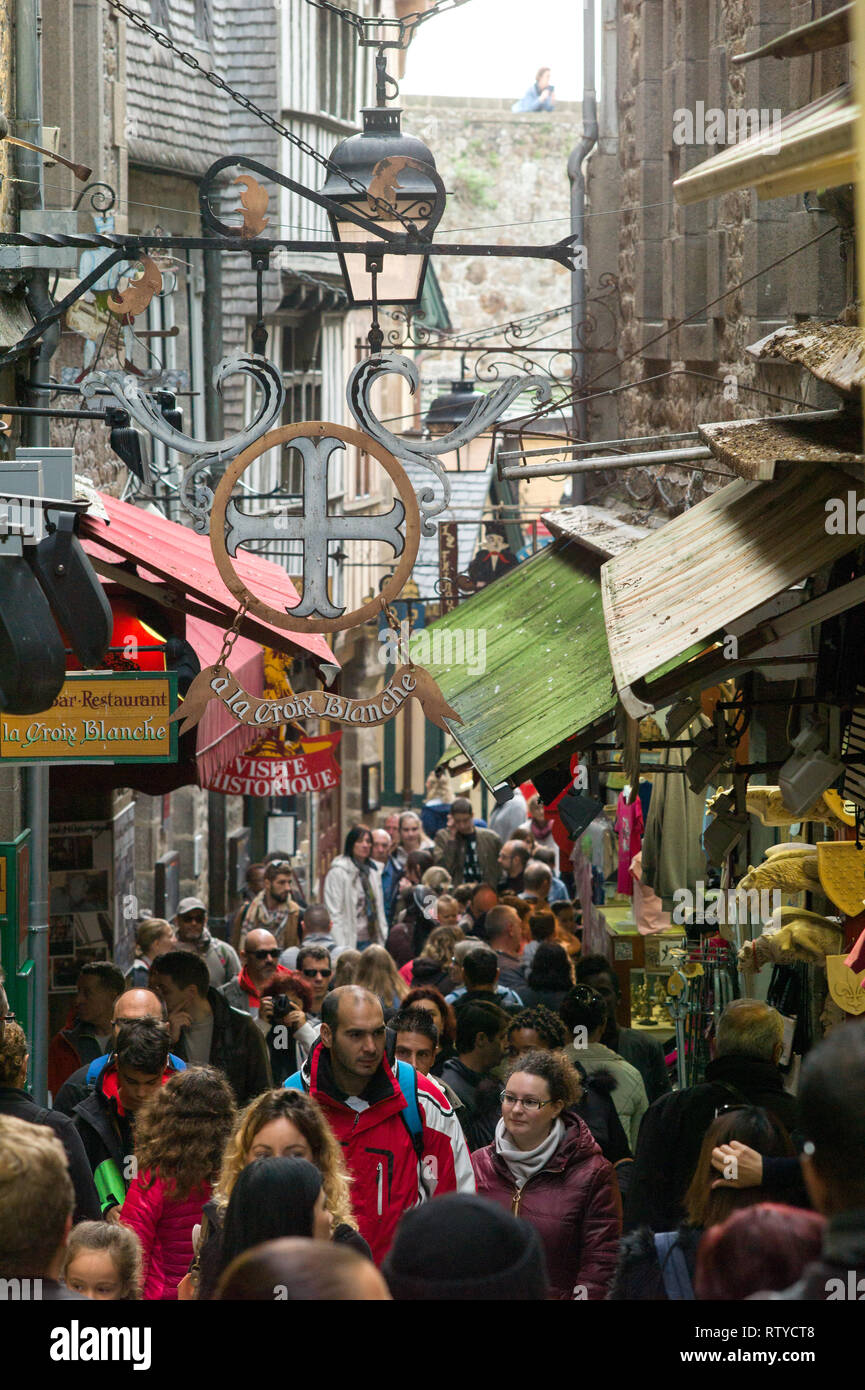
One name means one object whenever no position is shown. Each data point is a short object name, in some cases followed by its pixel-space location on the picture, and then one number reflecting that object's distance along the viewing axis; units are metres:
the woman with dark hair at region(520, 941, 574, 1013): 20.50
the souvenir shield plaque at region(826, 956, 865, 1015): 14.04
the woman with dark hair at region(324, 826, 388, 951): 33.16
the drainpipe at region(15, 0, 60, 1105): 19.73
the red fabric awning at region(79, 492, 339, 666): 18.62
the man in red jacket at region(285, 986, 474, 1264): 13.01
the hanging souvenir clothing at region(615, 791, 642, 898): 27.48
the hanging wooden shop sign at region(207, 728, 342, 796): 23.44
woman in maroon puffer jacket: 12.53
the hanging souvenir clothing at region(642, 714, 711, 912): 24.11
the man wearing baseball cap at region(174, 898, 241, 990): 24.92
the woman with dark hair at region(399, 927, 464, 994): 21.67
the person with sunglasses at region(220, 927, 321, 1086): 19.72
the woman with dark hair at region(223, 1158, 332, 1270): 8.84
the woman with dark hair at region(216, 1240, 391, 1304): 5.89
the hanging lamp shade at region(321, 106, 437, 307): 17.37
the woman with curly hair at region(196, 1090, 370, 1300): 10.65
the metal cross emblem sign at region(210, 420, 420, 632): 14.63
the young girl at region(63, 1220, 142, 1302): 10.18
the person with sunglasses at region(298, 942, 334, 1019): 22.41
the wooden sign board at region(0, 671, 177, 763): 16.14
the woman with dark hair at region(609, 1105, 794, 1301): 10.05
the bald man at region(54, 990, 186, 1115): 14.66
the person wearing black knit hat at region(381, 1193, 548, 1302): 6.35
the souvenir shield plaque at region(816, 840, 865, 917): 15.27
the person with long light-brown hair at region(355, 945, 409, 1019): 20.89
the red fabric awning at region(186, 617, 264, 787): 19.83
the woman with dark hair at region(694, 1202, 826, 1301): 6.89
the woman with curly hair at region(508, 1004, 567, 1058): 15.26
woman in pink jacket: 11.94
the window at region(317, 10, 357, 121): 49.31
